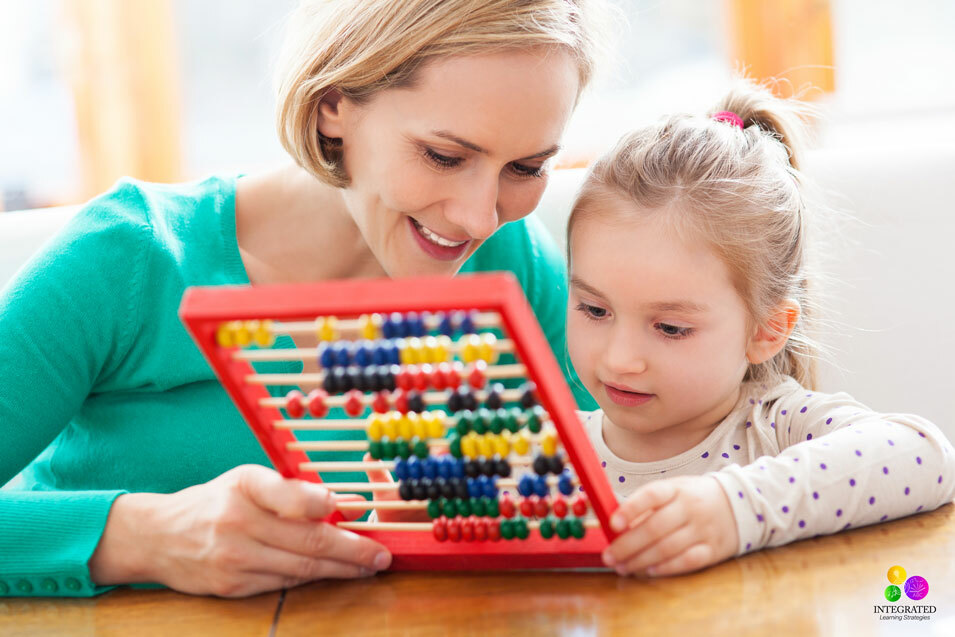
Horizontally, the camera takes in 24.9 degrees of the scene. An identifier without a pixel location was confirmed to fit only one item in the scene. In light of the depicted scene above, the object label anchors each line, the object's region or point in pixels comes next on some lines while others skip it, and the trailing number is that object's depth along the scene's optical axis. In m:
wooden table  1.26
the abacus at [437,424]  1.27
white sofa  1.75
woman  1.34
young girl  1.49
